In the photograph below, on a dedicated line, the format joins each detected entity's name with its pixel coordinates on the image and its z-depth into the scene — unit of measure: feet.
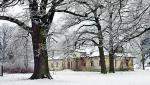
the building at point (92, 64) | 170.25
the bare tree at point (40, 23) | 64.45
